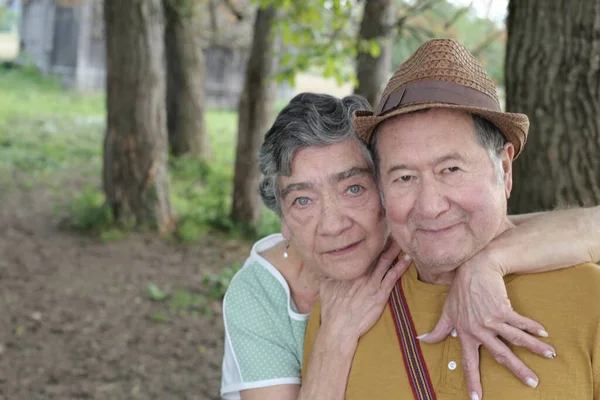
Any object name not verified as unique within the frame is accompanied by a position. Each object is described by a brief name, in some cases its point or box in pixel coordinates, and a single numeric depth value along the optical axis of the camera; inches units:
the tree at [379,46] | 231.1
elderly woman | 80.4
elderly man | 73.9
